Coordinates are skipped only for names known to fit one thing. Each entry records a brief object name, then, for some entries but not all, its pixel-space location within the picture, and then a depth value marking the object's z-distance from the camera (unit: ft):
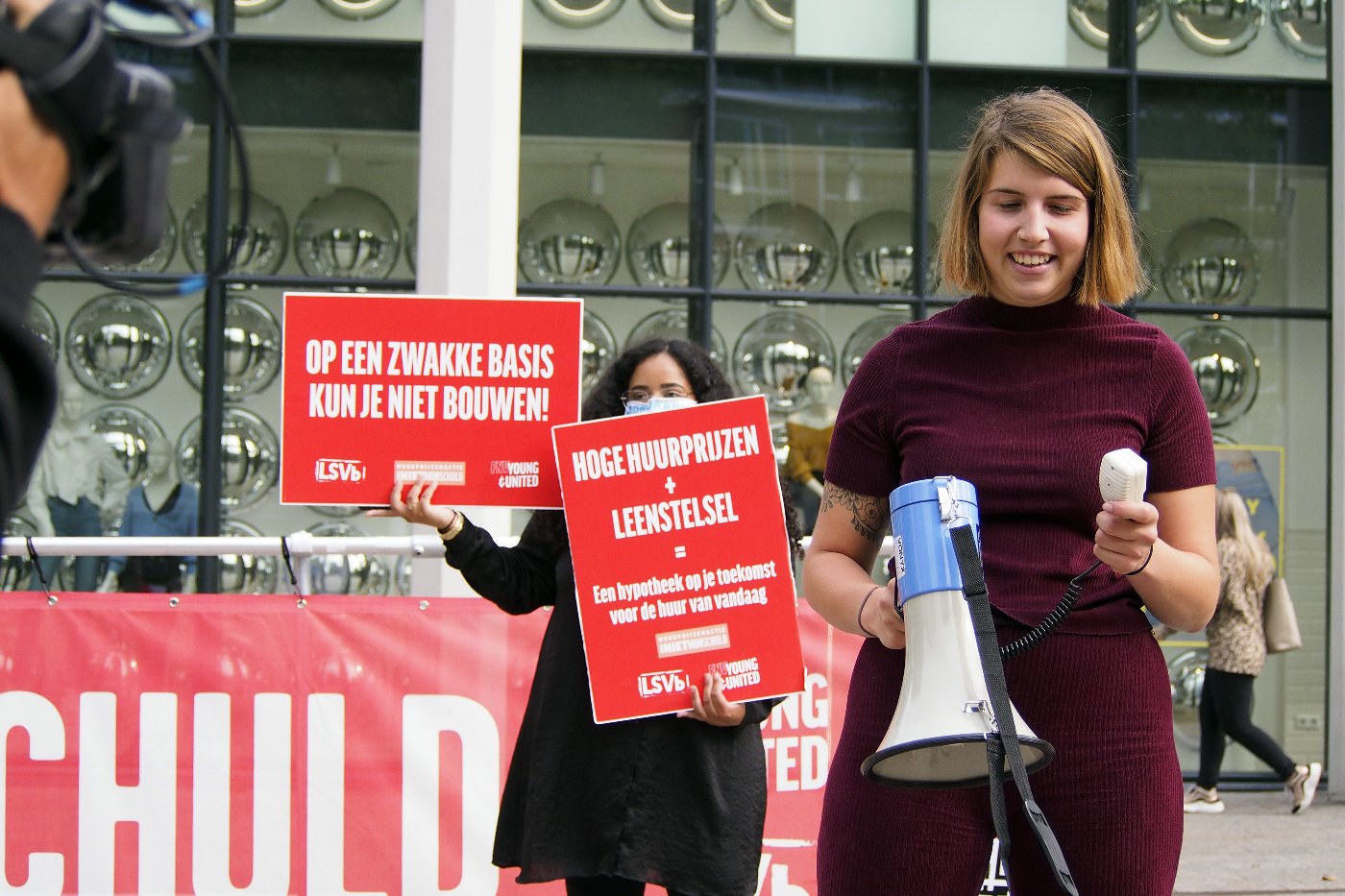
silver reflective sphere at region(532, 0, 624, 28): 34.30
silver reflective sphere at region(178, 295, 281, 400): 34.12
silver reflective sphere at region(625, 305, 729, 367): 34.55
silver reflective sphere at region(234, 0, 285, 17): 33.96
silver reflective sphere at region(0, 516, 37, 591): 30.58
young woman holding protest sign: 12.89
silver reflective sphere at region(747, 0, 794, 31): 34.58
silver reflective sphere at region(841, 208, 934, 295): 35.12
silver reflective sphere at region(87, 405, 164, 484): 33.83
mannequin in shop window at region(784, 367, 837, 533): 33.19
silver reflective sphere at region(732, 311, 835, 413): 34.47
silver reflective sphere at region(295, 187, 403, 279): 34.37
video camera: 4.46
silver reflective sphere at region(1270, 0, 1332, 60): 34.91
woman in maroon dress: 8.00
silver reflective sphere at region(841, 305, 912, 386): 34.65
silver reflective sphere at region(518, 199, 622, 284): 34.42
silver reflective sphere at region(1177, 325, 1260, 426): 35.12
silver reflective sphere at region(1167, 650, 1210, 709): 34.04
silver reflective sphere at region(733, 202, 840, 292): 34.88
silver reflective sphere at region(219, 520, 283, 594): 33.73
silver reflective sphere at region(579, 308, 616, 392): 34.30
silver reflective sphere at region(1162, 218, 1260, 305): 35.47
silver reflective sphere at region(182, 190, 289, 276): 34.01
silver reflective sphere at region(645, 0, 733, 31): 34.50
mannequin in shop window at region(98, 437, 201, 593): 33.14
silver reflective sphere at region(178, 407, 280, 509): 33.81
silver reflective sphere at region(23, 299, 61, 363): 33.71
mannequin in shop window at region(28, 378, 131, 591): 33.63
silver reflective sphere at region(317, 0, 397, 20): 34.14
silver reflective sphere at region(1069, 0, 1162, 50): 35.01
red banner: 16.96
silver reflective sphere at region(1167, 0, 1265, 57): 35.09
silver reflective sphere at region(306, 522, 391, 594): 33.30
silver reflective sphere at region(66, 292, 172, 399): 33.99
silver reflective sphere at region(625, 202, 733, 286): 34.76
